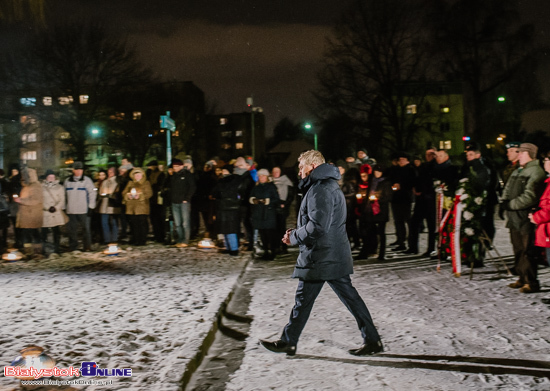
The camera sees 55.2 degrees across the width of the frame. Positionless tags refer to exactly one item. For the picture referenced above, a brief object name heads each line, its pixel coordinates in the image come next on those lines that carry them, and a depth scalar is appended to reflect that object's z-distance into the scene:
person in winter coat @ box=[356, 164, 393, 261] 10.38
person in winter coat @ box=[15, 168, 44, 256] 11.28
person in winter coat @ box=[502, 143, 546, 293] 7.25
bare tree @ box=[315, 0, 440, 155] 33.38
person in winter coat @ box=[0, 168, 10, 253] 10.82
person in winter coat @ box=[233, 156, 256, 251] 11.68
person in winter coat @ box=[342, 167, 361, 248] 11.38
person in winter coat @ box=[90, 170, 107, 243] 13.57
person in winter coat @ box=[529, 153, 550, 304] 6.68
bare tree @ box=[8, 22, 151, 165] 30.80
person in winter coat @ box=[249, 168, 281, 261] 10.90
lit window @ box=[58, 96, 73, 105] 35.38
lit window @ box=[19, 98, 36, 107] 34.07
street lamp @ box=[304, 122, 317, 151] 29.55
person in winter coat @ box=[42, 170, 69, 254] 11.66
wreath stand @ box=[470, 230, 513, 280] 8.46
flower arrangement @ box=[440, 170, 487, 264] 8.66
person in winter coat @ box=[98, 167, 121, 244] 13.08
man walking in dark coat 4.80
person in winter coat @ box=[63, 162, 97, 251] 12.08
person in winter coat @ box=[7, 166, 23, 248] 13.07
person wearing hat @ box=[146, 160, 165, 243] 13.99
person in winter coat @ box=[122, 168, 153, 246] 13.08
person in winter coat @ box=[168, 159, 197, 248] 12.46
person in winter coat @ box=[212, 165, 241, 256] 11.40
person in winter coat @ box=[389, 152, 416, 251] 11.39
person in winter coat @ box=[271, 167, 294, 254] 11.83
